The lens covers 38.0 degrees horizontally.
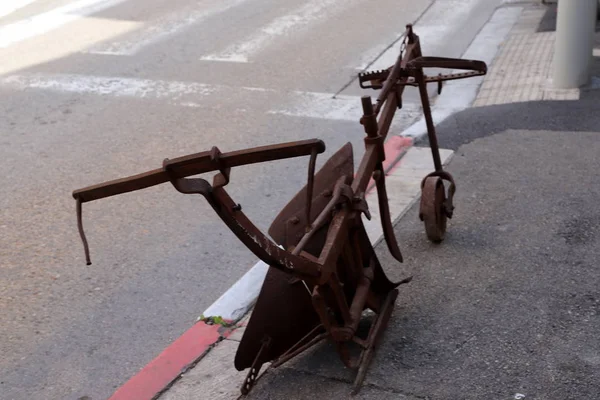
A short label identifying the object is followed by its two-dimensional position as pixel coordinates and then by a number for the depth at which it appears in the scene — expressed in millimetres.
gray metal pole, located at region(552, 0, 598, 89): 8352
